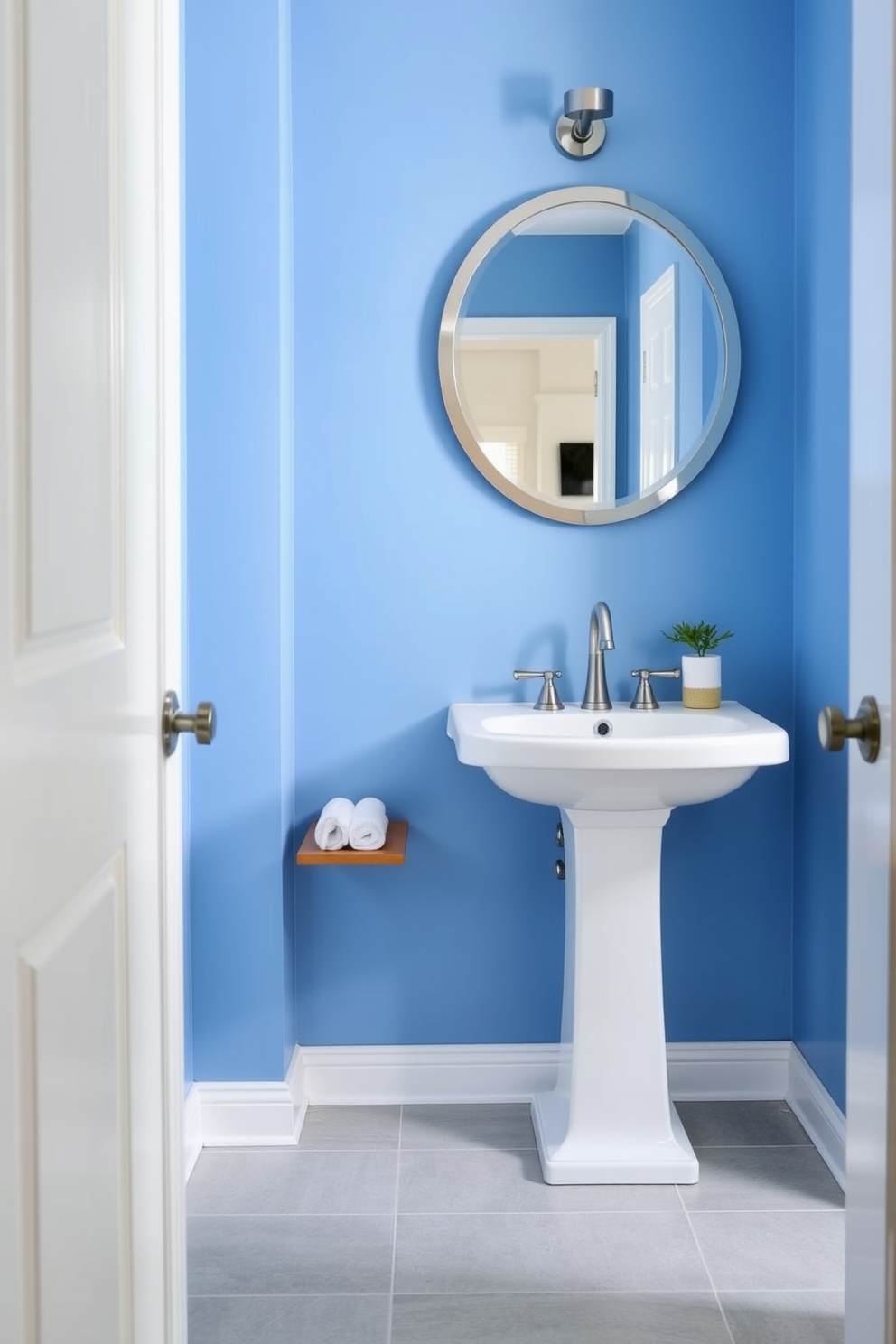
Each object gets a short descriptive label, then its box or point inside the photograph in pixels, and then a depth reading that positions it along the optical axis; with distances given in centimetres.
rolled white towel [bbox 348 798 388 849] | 235
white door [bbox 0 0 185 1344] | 80
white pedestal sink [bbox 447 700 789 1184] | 222
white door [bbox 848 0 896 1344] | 107
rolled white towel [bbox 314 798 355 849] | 236
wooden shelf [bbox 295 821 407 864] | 231
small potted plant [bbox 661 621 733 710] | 244
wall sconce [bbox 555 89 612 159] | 239
